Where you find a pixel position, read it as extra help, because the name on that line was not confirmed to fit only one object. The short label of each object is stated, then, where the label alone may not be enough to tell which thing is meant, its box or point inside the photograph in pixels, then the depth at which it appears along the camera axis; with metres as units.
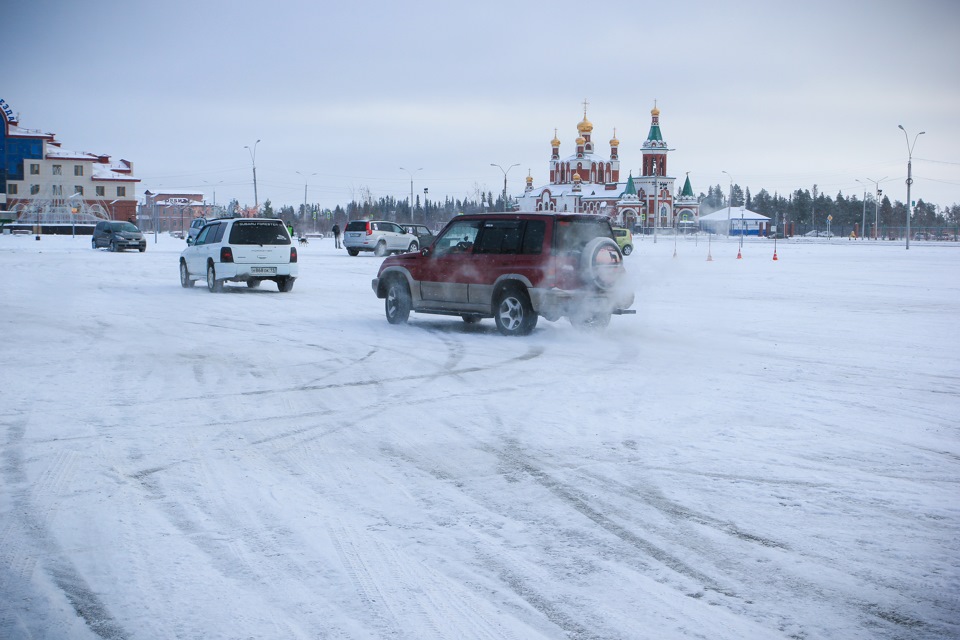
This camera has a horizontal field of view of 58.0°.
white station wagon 21.06
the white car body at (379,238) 44.25
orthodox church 134.75
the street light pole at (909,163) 62.50
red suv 13.05
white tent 124.83
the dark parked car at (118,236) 47.97
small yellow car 49.04
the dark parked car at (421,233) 44.97
